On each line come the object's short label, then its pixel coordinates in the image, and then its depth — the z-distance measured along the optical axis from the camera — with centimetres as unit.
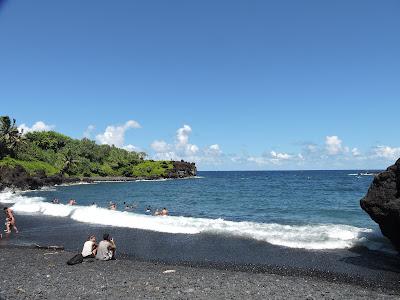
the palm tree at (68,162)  14988
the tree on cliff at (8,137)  12519
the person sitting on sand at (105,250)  2139
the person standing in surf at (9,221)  3034
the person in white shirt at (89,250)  2177
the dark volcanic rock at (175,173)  18755
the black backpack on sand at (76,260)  1989
